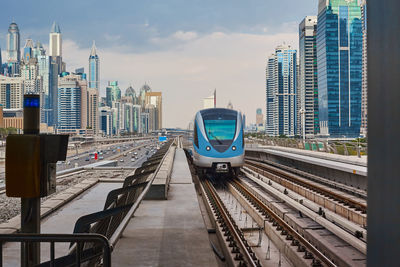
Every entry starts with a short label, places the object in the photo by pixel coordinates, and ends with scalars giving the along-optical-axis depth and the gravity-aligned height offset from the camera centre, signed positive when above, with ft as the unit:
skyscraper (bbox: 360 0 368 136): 428.97 +80.06
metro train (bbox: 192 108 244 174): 60.59 -1.36
